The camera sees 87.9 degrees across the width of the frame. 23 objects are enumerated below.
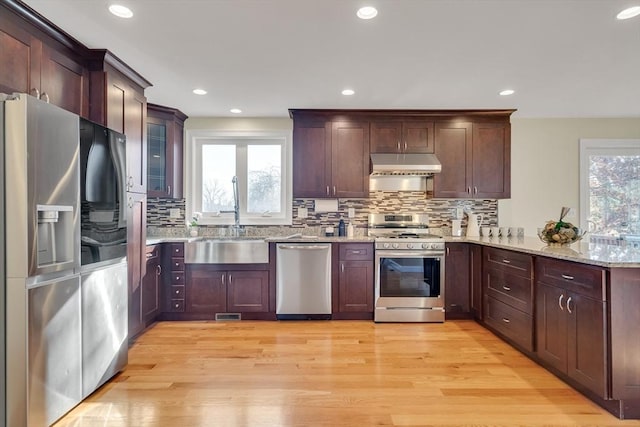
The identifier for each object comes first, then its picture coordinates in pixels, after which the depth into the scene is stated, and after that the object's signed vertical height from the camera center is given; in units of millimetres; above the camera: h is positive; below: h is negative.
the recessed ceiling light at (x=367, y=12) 1963 +1215
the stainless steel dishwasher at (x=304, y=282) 3627 -746
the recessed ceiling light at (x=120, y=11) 1968 +1228
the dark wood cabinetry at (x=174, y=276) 3629 -680
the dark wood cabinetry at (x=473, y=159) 3980 +662
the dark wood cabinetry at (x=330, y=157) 3965 +681
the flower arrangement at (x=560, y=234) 2721 -165
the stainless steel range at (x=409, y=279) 3592 -711
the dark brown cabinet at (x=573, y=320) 1941 -696
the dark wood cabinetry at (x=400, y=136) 3963 +929
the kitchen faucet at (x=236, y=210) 4027 +47
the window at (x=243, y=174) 4227 +510
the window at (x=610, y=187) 4211 +342
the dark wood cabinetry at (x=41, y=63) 1945 +997
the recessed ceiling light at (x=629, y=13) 1991 +1228
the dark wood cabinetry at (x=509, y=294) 2639 -713
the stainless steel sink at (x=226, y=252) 3633 -418
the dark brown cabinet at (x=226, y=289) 3648 -828
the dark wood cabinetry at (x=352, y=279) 3650 -717
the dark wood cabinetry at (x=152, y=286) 3303 -747
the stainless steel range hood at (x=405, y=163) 3758 +578
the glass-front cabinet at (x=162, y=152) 3824 +731
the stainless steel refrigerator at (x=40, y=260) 1620 -240
